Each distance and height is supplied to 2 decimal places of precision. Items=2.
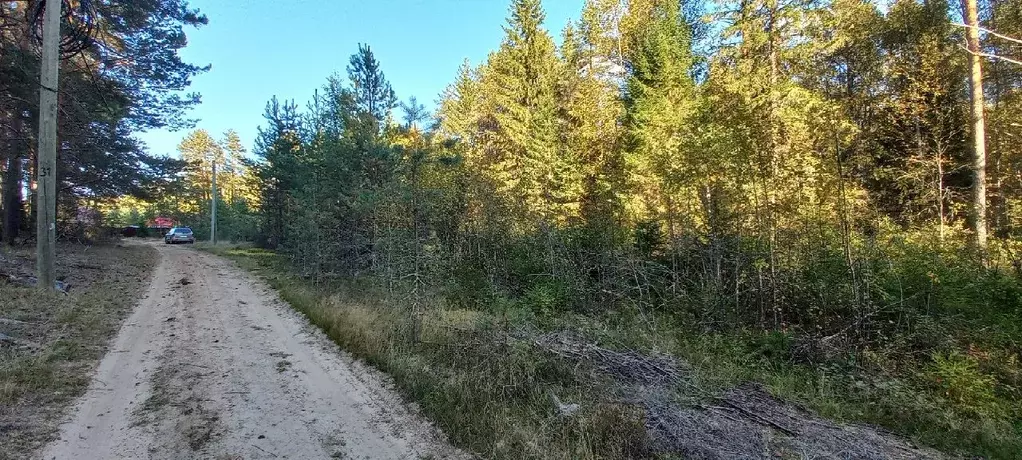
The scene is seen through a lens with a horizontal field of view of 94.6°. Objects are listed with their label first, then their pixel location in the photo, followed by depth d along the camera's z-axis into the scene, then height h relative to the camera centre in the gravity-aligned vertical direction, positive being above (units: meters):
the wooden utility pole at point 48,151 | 9.97 +1.96
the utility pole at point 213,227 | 37.03 +1.00
